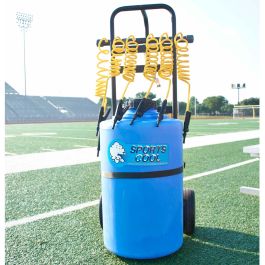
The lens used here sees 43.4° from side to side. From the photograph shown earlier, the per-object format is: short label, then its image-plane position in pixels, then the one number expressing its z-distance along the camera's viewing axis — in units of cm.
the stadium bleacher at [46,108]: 4778
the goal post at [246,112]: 4044
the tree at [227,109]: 5304
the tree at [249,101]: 5242
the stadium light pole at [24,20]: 4047
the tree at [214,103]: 6219
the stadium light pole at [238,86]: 5891
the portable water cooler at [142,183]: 211
